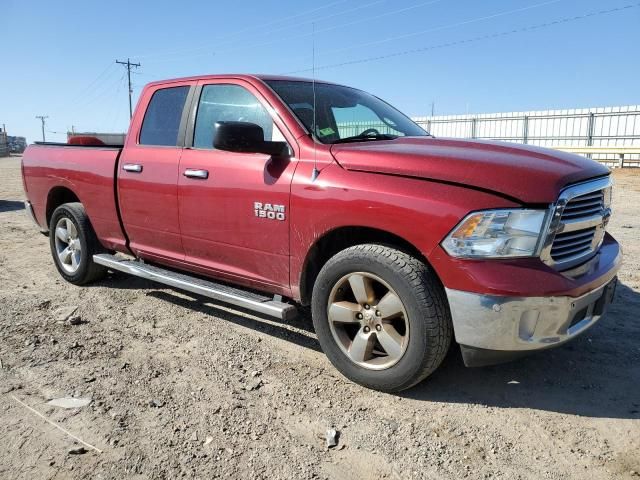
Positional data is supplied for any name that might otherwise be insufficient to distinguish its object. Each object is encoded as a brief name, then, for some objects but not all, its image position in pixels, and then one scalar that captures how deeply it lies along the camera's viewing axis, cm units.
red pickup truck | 266
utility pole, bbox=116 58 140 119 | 5996
